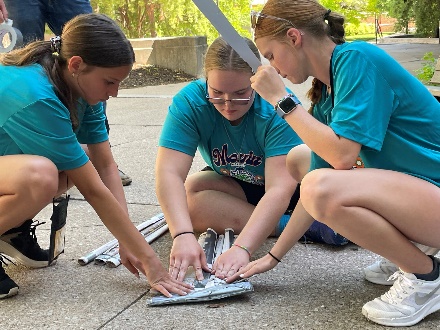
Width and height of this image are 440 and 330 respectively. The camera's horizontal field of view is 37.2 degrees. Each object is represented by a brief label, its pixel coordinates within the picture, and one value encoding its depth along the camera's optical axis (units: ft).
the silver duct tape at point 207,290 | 7.65
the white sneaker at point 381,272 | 8.08
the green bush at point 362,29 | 67.30
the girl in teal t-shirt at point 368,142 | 6.75
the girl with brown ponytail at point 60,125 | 7.73
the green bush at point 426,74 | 19.80
